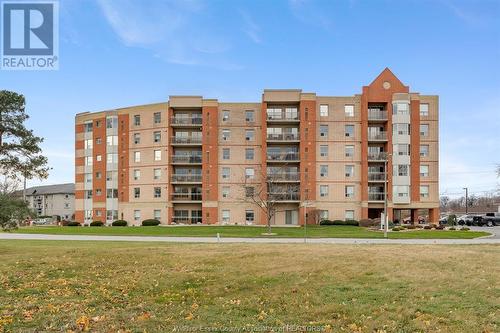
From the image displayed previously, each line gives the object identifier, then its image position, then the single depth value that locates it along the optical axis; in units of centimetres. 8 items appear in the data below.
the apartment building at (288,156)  6138
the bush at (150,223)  6188
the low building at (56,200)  10456
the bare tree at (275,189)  5994
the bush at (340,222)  5862
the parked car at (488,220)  6981
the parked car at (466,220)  7188
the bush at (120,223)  6382
